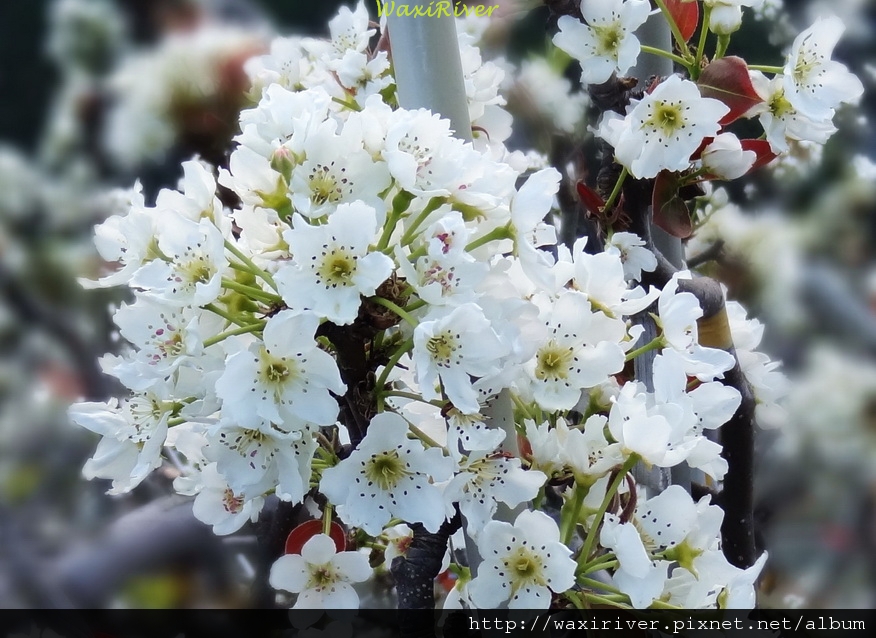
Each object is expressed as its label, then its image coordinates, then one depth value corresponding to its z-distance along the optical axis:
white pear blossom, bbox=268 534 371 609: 0.80
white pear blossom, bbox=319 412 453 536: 0.77
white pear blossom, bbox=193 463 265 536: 0.80
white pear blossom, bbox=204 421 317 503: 0.77
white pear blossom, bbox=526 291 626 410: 0.79
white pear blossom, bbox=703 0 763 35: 0.85
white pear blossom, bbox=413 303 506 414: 0.76
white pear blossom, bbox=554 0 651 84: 0.85
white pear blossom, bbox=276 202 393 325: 0.76
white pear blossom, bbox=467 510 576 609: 0.78
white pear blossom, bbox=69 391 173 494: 0.79
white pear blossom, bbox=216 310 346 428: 0.76
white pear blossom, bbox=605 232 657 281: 0.87
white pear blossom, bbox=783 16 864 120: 0.85
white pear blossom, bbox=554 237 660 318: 0.80
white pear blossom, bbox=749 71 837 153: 0.86
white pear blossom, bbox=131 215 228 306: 0.77
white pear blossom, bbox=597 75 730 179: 0.83
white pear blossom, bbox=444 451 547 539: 0.78
